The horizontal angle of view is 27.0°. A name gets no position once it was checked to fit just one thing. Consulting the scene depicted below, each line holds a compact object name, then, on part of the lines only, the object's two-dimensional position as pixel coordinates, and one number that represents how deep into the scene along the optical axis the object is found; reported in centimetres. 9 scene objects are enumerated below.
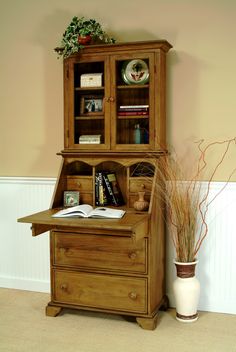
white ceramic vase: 329
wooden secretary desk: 323
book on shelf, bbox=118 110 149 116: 337
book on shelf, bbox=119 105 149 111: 337
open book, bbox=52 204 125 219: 311
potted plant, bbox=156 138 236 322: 331
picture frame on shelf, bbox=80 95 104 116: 352
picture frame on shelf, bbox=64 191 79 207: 356
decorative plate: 336
